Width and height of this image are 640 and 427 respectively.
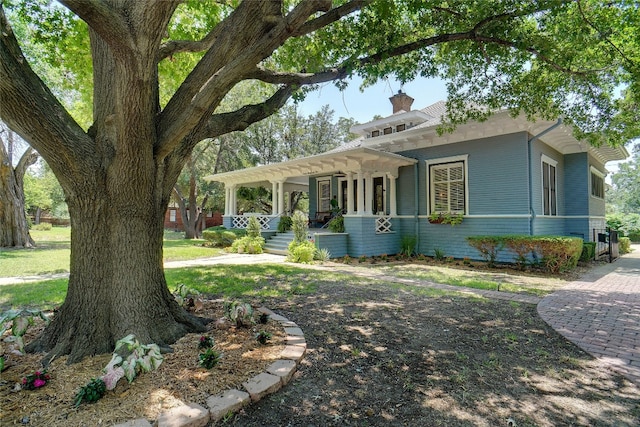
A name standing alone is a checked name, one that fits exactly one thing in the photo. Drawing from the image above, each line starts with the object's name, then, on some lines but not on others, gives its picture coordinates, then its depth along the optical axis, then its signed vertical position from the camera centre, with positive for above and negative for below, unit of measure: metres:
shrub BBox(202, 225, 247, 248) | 15.14 -0.69
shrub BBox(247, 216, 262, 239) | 14.10 -0.36
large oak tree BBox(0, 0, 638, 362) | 2.71 +0.92
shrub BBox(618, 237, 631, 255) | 14.18 -1.26
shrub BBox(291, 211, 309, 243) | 11.49 -0.24
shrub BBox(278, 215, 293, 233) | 15.04 -0.17
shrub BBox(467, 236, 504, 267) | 9.14 -0.78
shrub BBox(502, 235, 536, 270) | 8.53 -0.73
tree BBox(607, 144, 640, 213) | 52.50 +5.03
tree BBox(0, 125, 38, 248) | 14.30 +0.71
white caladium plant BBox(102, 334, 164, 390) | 2.34 -1.05
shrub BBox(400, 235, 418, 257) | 11.97 -0.95
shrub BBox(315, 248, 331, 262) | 10.70 -1.16
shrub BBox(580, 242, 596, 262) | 10.82 -1.15
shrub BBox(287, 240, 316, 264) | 10.38 -1.03
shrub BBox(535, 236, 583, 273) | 8.18 -0.86
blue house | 9.90 +1.27
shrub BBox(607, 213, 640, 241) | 19.52 -0.50
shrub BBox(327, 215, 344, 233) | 12.25 -0.20
